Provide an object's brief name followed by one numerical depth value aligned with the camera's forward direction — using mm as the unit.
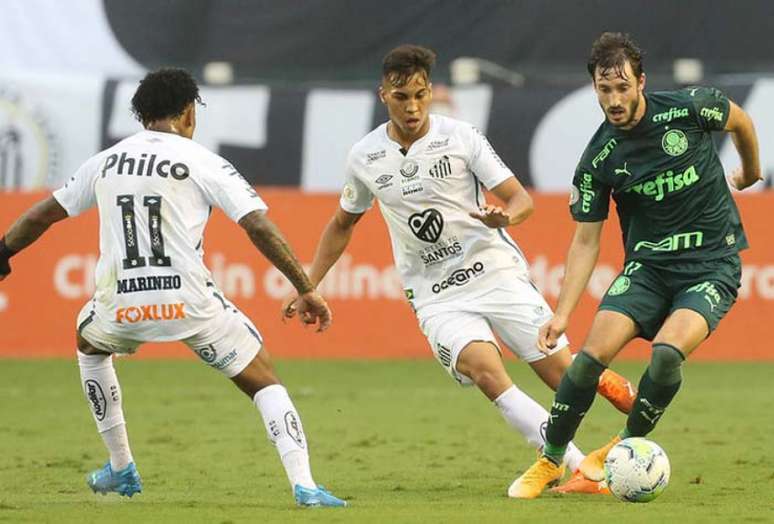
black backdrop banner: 45594
